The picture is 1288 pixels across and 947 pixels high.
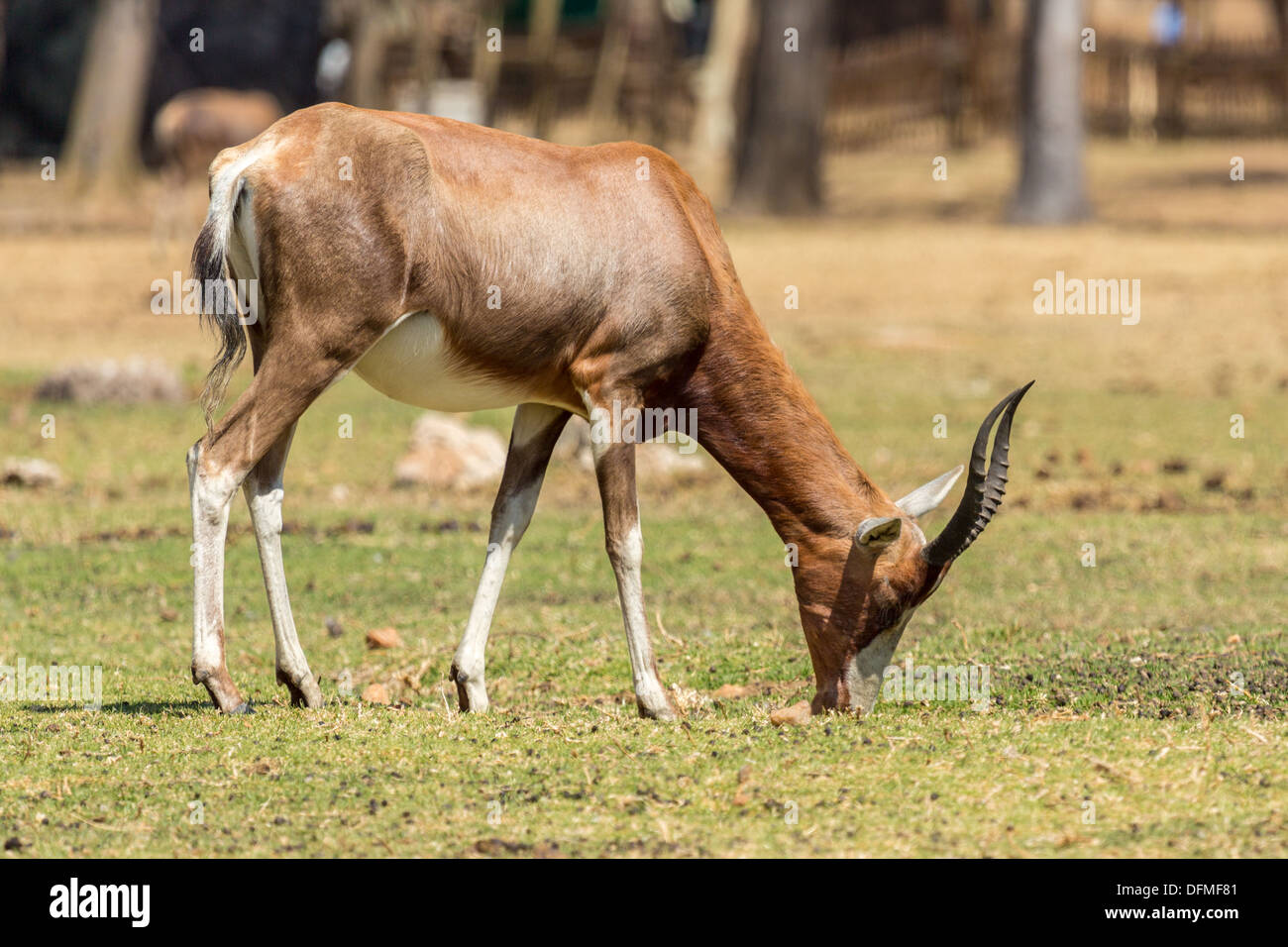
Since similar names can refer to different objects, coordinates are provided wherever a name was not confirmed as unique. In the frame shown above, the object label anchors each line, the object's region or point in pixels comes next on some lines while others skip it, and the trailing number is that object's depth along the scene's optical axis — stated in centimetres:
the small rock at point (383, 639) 830
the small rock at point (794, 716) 645
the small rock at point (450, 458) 1273
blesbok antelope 637
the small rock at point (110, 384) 1523
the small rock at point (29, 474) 1254
